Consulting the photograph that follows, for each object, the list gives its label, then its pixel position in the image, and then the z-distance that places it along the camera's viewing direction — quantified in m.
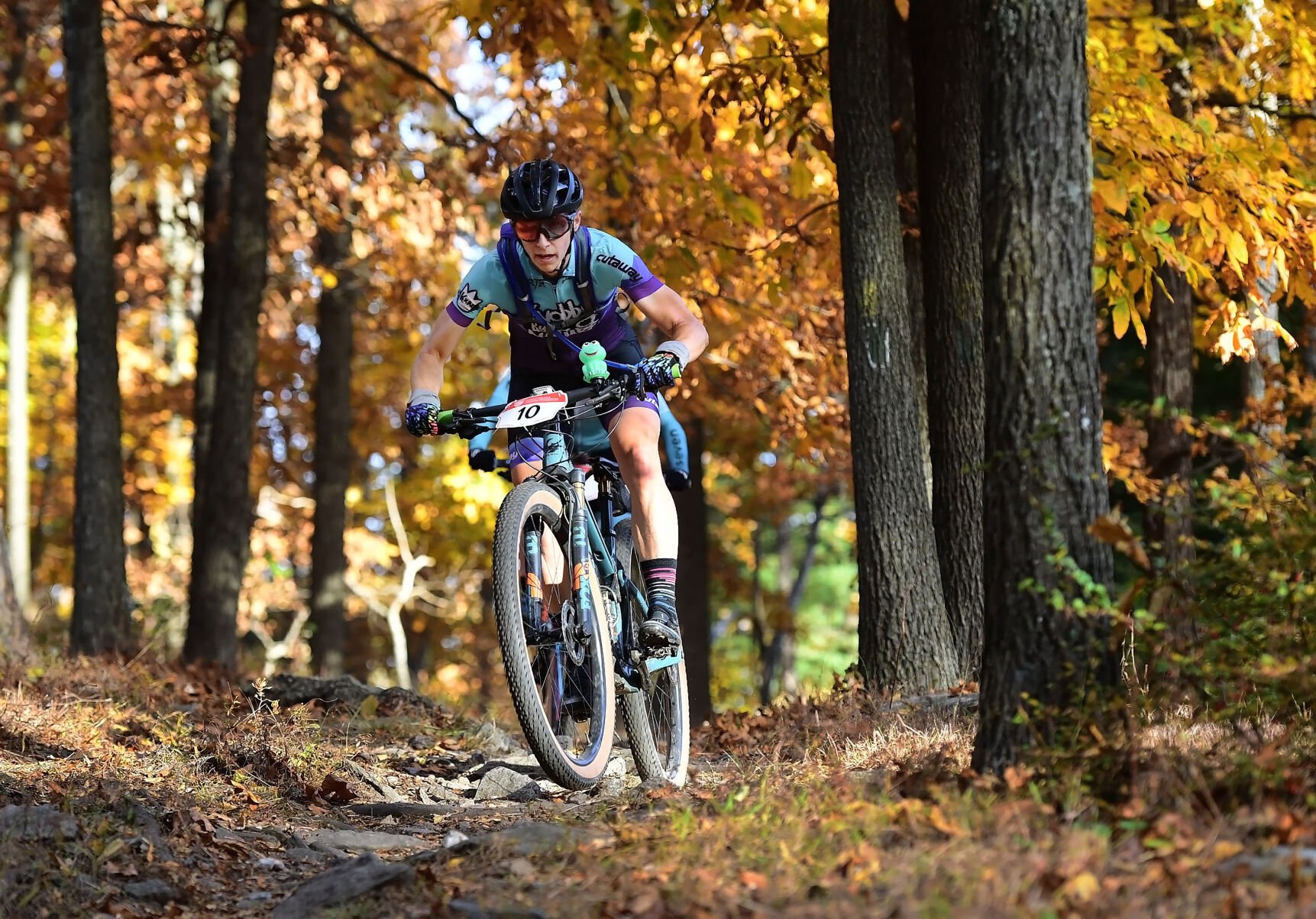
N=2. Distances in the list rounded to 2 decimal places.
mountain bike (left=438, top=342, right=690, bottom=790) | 10.22
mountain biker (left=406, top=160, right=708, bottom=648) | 11.28
